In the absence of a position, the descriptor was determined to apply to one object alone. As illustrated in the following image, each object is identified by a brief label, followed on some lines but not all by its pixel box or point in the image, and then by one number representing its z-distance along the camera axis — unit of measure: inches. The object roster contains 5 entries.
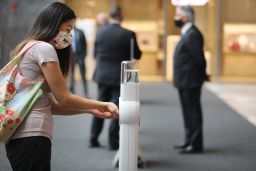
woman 183.7
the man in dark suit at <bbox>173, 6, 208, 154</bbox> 413.0
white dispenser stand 195.3
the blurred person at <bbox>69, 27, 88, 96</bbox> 671.2
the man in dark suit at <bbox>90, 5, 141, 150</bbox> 412.6
